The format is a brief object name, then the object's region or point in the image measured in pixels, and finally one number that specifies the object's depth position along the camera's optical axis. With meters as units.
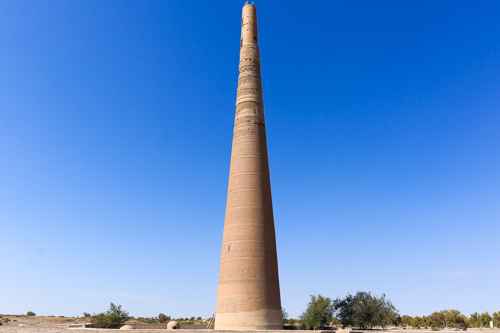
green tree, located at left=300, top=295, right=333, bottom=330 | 37.16
